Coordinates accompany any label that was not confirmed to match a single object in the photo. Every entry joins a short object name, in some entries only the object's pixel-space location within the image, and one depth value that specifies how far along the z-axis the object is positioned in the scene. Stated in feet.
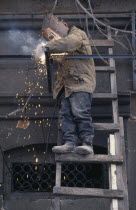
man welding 26.72
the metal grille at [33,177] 31.96
